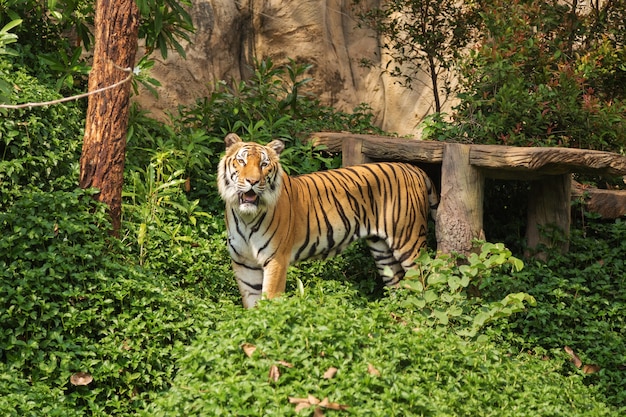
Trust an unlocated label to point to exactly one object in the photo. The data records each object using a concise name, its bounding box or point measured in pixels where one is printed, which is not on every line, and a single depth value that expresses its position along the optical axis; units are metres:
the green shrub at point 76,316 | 10.05
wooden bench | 12.29
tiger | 12.53
